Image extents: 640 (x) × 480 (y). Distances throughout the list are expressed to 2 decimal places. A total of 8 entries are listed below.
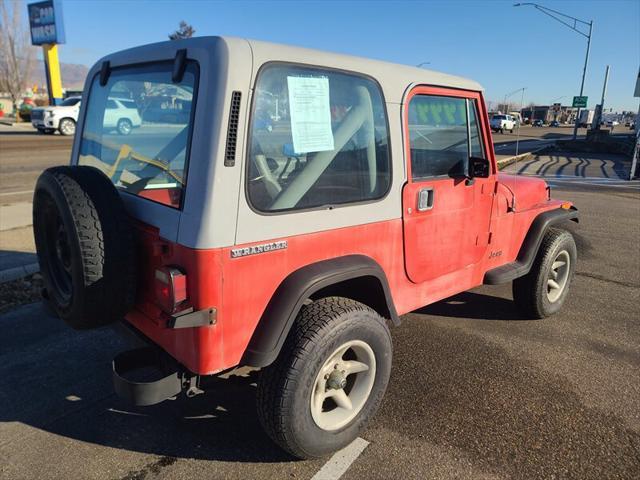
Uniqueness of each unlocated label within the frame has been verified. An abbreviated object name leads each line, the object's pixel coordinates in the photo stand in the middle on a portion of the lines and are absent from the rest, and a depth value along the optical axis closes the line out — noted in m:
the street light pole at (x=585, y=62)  26.56
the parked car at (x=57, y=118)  23.12
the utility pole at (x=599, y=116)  31.41
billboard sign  32.31
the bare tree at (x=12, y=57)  52.78
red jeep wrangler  2.07
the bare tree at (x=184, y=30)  54.25
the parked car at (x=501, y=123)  42.17
